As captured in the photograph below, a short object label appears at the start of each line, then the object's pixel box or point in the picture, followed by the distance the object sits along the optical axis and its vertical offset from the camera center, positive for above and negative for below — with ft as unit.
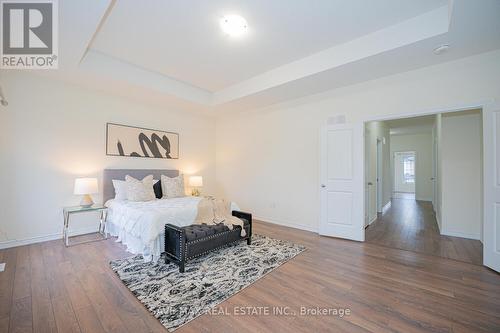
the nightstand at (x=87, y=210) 11.66 -2.82
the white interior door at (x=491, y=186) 8.87 -0.79
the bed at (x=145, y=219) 9.71 -2.53
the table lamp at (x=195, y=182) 17.94 -1.27
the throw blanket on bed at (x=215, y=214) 11.07 -2.58
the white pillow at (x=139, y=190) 13.39 -1.46
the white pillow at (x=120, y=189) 13.76 -1.43
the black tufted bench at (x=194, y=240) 8.86 -3.27
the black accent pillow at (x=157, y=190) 15.64 -1.69
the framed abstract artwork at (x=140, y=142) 14.73 +1.85
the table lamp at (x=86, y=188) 12.16 -1.22
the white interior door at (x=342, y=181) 12.77 -0.90
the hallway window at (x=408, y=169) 36.65 -0.34
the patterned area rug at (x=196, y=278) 6.64 -4.29
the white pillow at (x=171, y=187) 15.38 -1.50
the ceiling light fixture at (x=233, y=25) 8.83 +6.03
